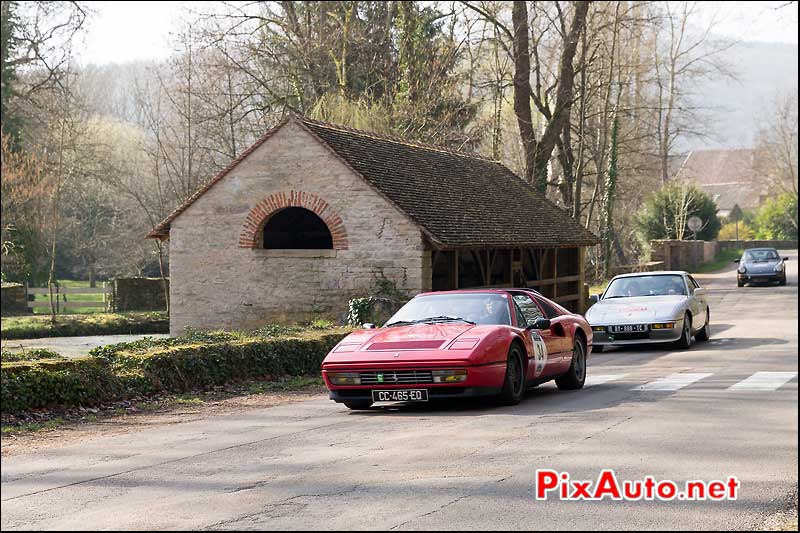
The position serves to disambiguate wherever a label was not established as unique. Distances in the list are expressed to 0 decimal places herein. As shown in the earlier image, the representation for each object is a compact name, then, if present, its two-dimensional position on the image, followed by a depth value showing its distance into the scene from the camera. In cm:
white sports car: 2153
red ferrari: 1245
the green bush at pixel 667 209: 6475
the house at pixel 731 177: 11719
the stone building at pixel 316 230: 2580
